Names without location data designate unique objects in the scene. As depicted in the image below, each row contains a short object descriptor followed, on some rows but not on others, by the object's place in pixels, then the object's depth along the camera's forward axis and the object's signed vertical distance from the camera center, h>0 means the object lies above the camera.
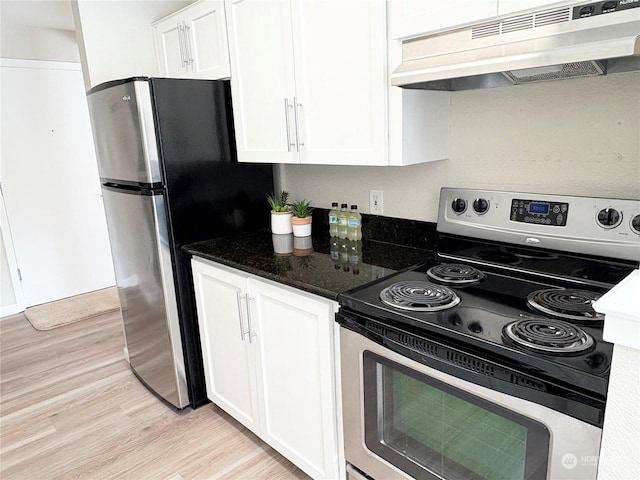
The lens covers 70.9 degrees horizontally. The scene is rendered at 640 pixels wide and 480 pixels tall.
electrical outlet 2.06 -0.31
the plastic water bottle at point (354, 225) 2.09 -0.41
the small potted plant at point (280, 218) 2.24 -0.39
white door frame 3.73 -0.98
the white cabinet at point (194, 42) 2.09 +0.49
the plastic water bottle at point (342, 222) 2.13 -0.41
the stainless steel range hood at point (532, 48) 1.02 +0.20
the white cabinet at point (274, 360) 1.59 -0.89
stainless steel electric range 0.97 -0.51
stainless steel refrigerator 2.03 -0.26
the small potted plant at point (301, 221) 2.20 -0.40
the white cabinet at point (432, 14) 1.23 +0.33
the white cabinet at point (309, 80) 1.54 +0.21
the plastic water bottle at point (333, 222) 2.18 -0.41
